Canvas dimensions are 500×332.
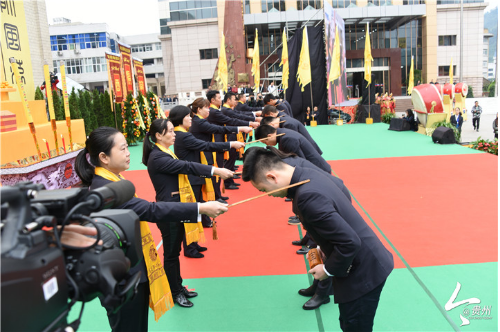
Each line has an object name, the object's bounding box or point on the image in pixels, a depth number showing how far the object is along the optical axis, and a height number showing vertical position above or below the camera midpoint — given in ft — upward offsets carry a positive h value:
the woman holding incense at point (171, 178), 9.99 -2.09
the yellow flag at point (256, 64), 50.65 +3.78
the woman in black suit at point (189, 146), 12.98 -1.59
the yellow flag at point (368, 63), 48.19 +2.87
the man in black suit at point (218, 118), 20.29 -1.06
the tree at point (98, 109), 37.70 -0.40
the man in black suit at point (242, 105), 30.48 -0.76
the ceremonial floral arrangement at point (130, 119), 37.83 -1.57
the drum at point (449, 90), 43.47 -0.81
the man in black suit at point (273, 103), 27.08 -0.62
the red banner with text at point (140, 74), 42.67 +2.91
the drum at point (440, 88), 40.94 -0.48
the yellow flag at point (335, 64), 44.65 +2.80
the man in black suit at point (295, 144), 12.17 -1.54
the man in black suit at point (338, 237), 5.76 -2.15
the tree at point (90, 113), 36.35 -0.72
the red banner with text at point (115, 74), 34.76 +2.57
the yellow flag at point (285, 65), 47.54 +3.29
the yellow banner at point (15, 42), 24.58 +4.17
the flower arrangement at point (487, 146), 28.60 -4.71
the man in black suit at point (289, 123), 15.70 -1.20
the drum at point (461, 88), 44.47 -0.69
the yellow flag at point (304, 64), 44.39 +3.00
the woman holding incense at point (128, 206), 6.66 -1.76
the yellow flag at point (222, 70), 42.50 +2.84
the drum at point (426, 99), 39.27 -1.44
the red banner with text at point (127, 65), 37.86 +3.55
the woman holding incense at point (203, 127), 16.06 -1.19
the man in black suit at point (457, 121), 41.29 -3.94
